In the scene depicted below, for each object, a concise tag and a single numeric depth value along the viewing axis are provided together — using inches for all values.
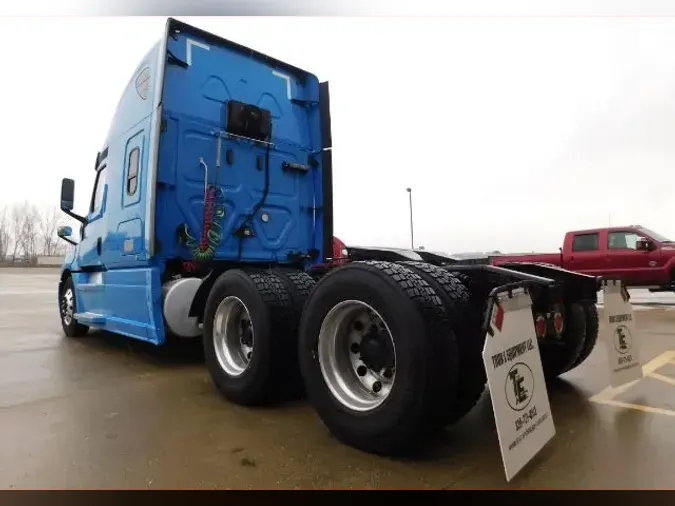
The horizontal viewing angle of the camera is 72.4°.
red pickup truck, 454.6
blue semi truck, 92.5
